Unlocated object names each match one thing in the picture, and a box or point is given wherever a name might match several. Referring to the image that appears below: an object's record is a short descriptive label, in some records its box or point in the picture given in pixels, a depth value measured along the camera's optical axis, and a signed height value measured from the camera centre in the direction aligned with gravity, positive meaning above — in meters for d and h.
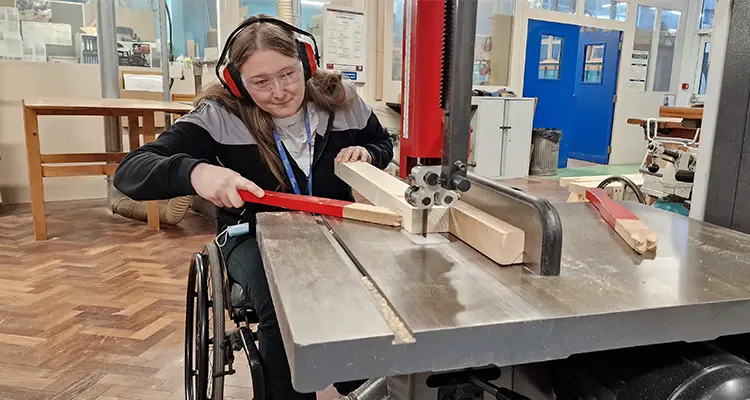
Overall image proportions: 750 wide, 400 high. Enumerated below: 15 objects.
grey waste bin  6.62 -0.73
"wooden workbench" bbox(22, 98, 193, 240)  3.34 -0.39
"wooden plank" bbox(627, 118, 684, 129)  4.72 -0.27
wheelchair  1.19 -0.58
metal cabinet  6.00 -0.53
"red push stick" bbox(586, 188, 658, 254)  0.92 -0.24
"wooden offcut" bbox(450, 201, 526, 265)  0.83 -0.23
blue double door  7.12 +0.08
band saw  0.60 -0.26
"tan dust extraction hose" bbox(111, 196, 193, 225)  3.81 -0.92
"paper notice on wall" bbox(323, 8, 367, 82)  5.23 +0.40
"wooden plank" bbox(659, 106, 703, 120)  4.41 -0.18
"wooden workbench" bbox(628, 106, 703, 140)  4.57 -0.26
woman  1.22 -0.16
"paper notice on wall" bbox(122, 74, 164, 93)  4.73 -0.05
